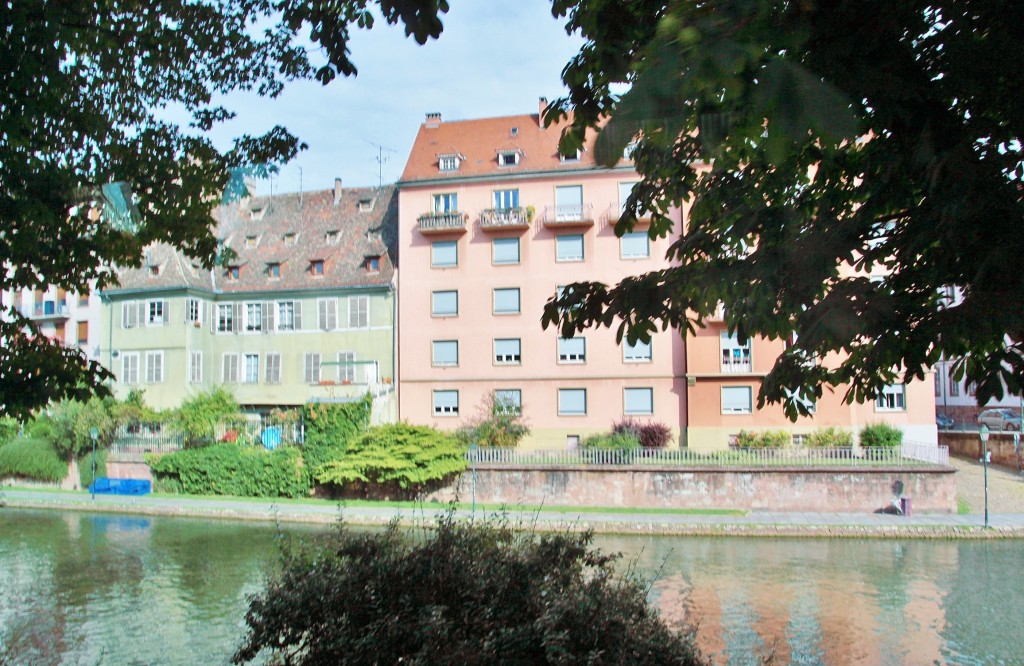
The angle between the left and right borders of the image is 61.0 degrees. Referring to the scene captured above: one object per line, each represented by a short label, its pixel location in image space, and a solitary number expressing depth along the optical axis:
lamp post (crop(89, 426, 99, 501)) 30.97
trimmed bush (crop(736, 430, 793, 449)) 30.08
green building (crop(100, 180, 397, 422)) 36.31
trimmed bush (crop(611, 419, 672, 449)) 30.80
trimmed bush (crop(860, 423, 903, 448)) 29.23
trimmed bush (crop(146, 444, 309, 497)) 30.42
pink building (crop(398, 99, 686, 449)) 33.34
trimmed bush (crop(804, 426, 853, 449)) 29.28
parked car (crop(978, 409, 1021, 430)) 38.72
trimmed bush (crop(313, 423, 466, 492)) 28.53
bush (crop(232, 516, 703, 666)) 5.94
